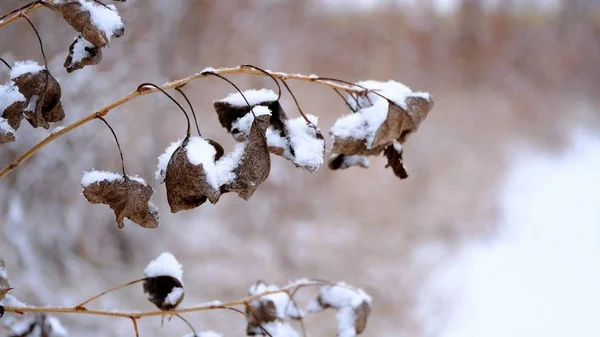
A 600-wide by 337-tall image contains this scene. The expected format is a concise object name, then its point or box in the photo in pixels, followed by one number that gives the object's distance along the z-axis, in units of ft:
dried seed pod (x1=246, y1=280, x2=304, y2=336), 4.19
